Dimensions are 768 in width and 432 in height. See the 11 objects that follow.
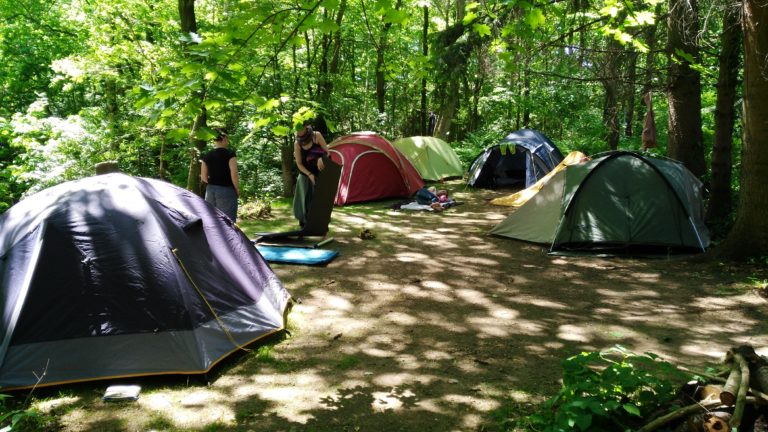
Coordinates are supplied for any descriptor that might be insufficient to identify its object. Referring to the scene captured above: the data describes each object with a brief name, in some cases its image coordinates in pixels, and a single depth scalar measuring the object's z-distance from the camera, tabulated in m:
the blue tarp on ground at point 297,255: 6.95
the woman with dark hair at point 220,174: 6.96
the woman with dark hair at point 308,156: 7.74
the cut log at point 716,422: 2.37
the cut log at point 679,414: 2.56
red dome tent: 11.97
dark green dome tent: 7.25
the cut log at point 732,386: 2.50
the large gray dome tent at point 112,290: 3.76
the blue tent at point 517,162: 12.98
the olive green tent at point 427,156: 15.40
